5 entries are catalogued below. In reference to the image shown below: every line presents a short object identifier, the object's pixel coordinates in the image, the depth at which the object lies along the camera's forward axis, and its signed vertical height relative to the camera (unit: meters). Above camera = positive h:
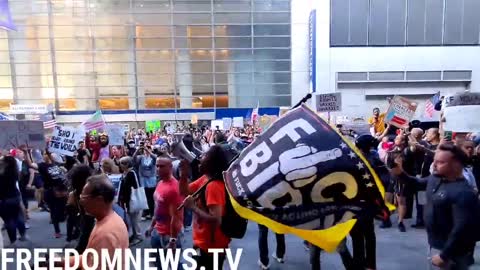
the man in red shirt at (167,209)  4.15 -1.16
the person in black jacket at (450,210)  3.10 -0.94
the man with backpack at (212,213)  3.29 -0.95
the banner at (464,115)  5.47 -0.36
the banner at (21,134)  6.65 -0.61
